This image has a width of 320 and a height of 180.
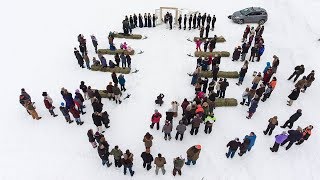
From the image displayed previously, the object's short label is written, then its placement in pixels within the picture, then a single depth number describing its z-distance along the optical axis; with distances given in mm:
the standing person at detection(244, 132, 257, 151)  10229
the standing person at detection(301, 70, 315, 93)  13134
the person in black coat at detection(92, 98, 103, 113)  11486
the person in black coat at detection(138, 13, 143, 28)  18225
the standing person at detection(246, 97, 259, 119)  11598
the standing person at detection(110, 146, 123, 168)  9738
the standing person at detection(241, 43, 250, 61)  14867
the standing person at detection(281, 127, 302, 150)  10338
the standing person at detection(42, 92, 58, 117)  11819
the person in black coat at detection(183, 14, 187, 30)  17920
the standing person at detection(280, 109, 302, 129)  11080
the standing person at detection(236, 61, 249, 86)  13347
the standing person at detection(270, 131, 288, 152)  10481
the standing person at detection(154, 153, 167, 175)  9566
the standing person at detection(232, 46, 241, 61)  15008
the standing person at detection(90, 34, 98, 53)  15698
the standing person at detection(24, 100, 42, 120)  11697
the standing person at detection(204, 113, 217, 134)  11183
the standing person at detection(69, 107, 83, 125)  11352
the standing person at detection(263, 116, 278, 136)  10935
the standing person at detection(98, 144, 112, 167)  9788
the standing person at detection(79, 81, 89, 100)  12528
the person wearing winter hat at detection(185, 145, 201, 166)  9773
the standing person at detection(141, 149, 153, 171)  9656
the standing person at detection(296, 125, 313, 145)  10563
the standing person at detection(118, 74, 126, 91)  12881
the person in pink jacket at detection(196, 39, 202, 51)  15686
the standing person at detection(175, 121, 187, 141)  10604
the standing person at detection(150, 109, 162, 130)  11087
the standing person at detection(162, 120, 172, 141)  10631
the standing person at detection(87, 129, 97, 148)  10250
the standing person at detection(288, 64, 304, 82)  13604
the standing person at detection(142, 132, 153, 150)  10124
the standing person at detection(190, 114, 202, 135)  10776
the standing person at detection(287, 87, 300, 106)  12376
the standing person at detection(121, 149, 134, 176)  9533
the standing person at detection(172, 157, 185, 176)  9467
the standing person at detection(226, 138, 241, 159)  10119
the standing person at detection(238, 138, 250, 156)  10146
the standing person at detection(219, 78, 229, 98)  12495
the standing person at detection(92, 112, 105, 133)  10793
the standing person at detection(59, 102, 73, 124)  11405
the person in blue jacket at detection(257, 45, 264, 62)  14961
